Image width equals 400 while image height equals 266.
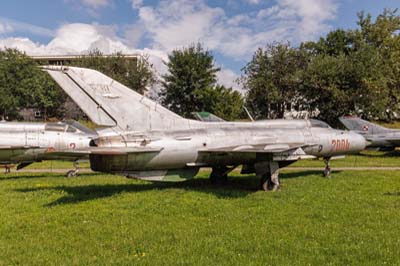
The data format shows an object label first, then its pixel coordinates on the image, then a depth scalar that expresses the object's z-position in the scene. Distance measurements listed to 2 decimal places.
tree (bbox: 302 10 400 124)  34.59
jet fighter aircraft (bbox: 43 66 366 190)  9.88
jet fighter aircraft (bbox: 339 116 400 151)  24.28
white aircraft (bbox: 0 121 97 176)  13.72
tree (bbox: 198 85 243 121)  39.75
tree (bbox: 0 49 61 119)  53.75
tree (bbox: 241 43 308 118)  39.91
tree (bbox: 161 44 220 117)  45.88
